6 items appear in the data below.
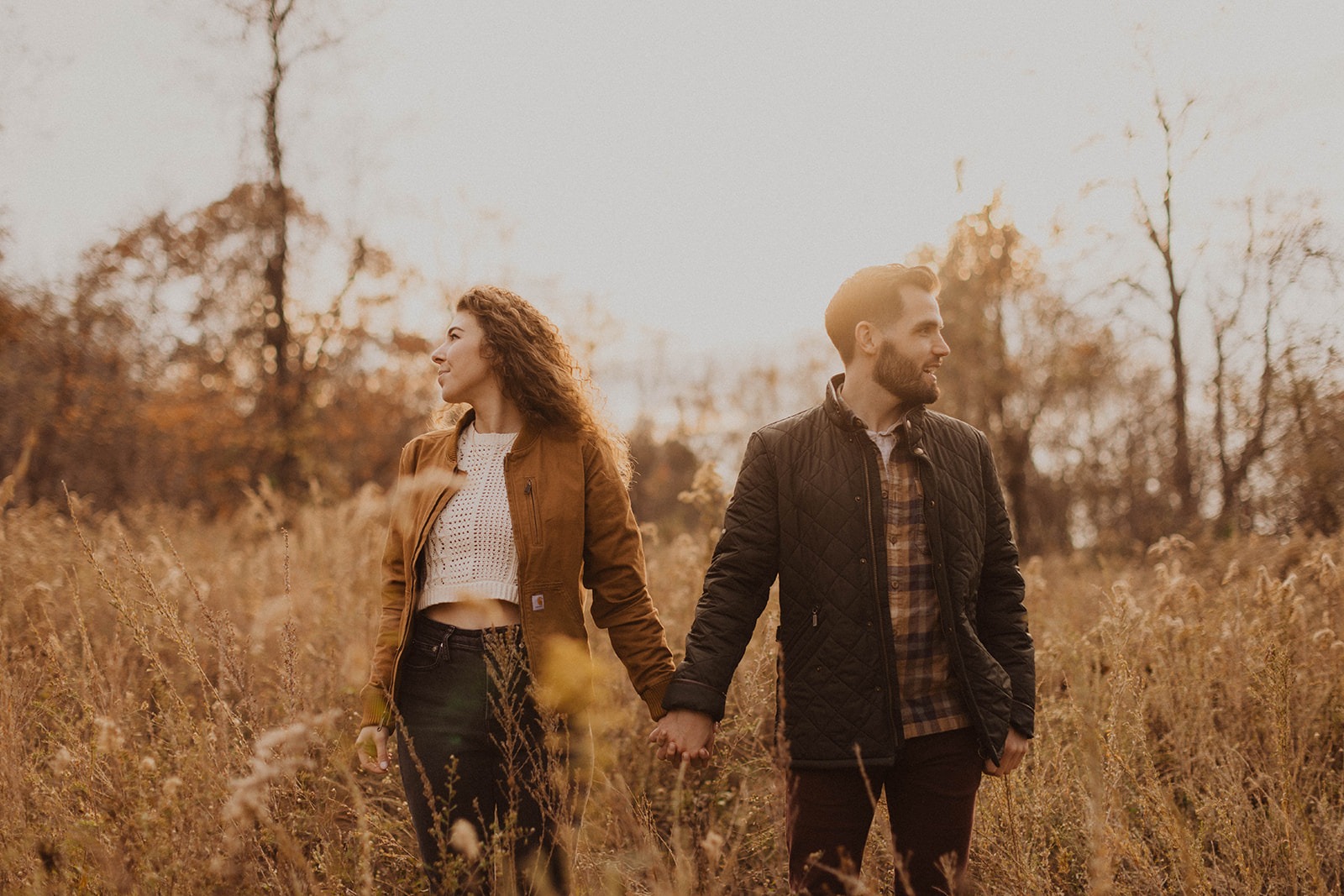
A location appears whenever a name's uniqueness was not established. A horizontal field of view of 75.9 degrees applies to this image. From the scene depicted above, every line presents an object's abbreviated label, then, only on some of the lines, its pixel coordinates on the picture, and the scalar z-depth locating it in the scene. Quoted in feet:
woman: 7.59
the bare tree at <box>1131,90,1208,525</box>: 42.63
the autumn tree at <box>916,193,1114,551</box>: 56.34
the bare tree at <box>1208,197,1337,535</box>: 29.22
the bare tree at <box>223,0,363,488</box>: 51.11
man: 7.82
